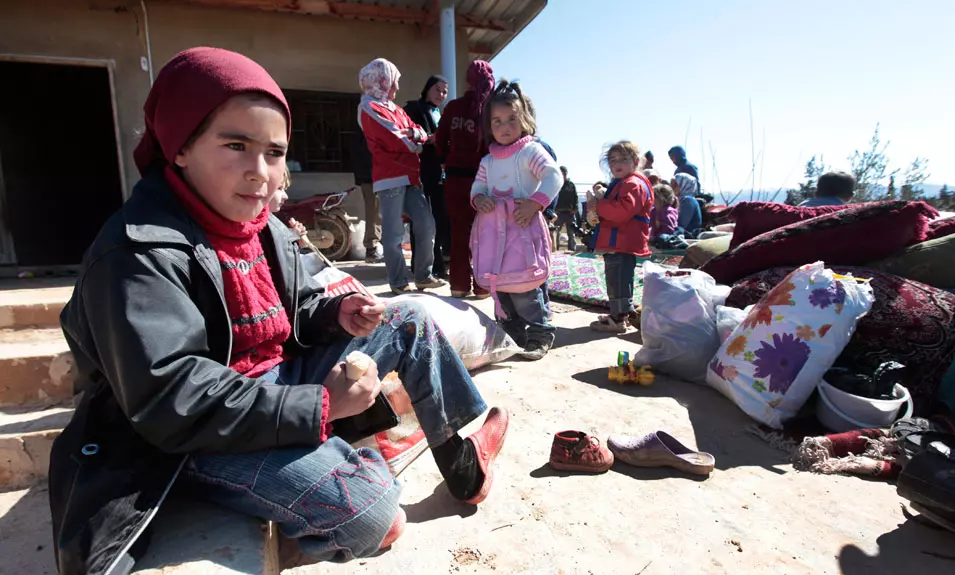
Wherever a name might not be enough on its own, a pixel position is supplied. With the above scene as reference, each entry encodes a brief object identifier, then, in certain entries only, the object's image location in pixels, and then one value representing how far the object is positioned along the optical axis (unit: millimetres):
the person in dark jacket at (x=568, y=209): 9711
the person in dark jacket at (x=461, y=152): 4004
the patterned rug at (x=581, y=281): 4643
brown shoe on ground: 1926
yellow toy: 2771
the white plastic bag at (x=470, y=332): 2668
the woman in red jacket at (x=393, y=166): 4023
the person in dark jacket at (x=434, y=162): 4707
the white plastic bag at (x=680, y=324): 2812
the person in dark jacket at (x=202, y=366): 949
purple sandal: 1911
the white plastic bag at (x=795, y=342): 2268
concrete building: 5285
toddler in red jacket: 3672
